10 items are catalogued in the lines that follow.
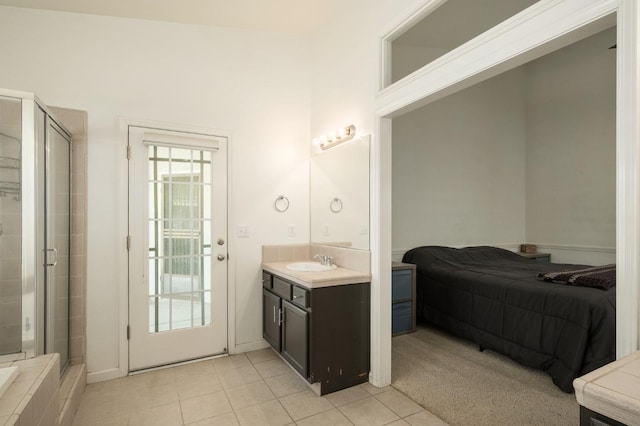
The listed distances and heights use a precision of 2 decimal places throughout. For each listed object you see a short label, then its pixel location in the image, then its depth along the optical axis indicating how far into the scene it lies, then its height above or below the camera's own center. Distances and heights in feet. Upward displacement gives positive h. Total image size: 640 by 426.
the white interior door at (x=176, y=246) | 9.09 -0.94
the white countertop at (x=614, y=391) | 2.61 -1.45
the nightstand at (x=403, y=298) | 11.53 -2.93
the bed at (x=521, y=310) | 7.70 -2.68
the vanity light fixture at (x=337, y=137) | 9.13 +2.20
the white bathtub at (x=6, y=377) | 4.08 -2.10
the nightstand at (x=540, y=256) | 16.29 -2.05
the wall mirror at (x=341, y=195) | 8.70 +0.54
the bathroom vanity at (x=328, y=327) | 7.71 -2.70
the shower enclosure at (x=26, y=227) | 6.26 -0.27
